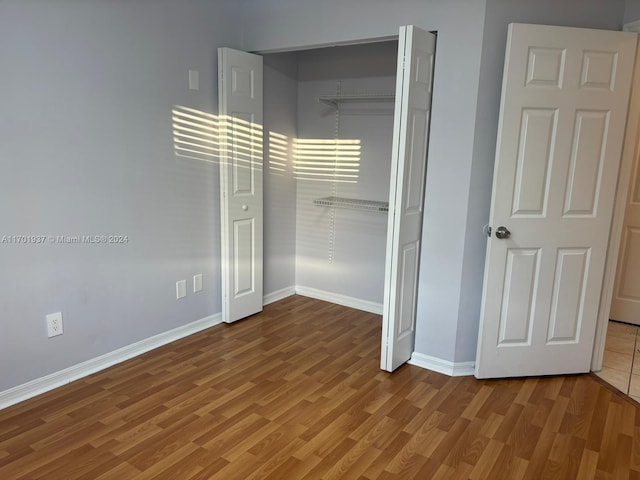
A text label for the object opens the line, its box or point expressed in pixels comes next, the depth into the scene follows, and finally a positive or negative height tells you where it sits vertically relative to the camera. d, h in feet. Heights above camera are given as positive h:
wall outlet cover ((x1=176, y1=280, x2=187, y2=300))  10.76 -2.83
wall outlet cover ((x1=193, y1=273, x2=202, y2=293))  11.14 -2.76
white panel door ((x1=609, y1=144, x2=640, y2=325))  12.40 -2.29
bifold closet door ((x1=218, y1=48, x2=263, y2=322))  10.88 -0.23
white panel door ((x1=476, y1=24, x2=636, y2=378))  8.23 -0.28
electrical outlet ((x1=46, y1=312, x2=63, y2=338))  8.32 -2.91
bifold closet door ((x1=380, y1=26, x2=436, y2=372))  8.34 -0.30
